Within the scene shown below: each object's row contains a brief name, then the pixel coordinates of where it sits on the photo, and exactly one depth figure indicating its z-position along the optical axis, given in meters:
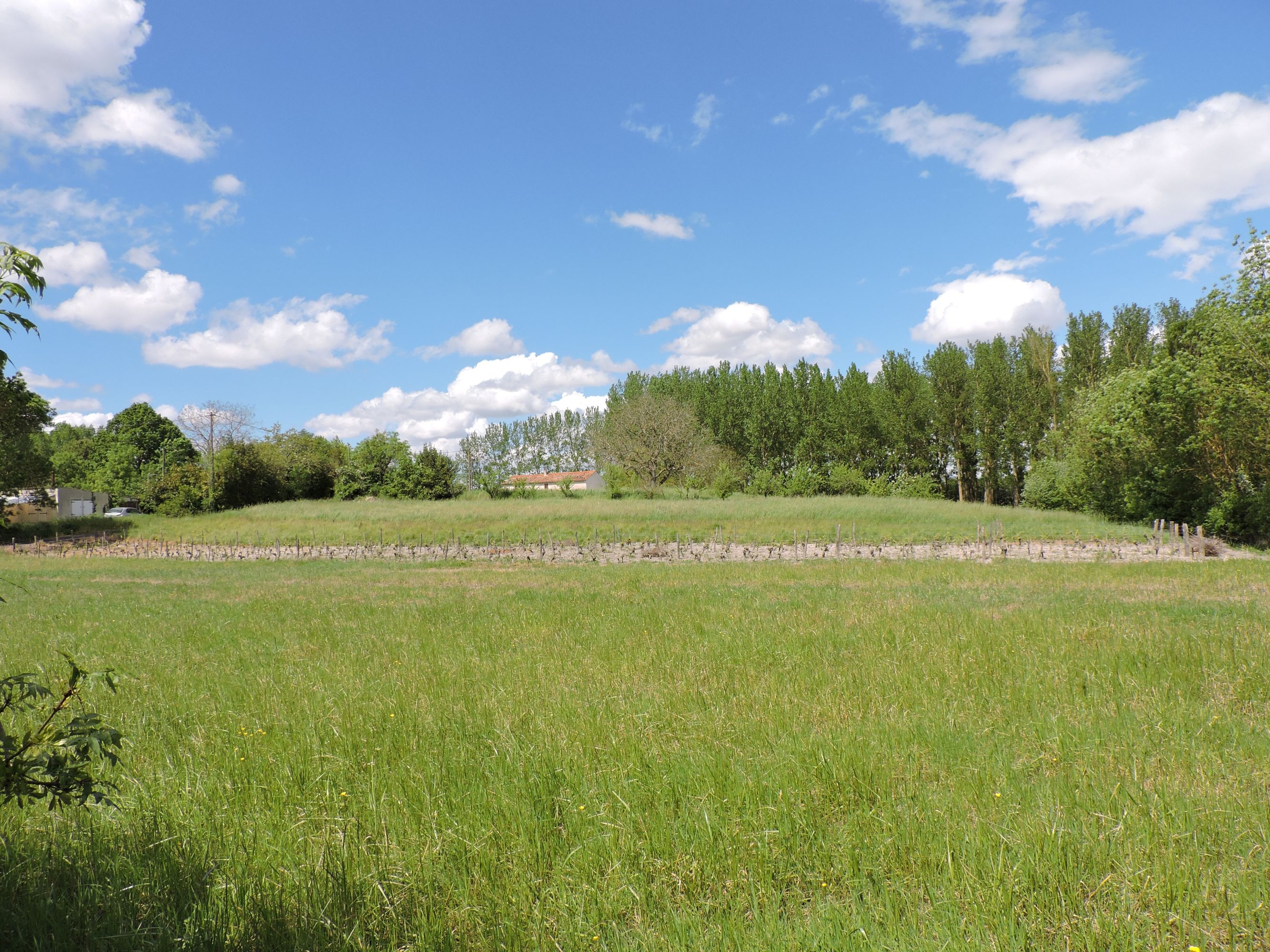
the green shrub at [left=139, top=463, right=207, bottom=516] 52.88
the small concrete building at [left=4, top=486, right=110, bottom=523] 49.59
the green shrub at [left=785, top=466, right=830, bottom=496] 69.75
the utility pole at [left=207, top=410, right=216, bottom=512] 54.47
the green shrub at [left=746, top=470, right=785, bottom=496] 70.88
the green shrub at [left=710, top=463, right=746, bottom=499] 61.44
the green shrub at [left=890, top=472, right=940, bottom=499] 64.81
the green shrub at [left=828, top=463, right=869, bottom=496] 68.00
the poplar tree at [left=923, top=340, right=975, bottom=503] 64.81
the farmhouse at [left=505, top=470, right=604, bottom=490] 97.44
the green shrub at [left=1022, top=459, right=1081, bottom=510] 49.25
